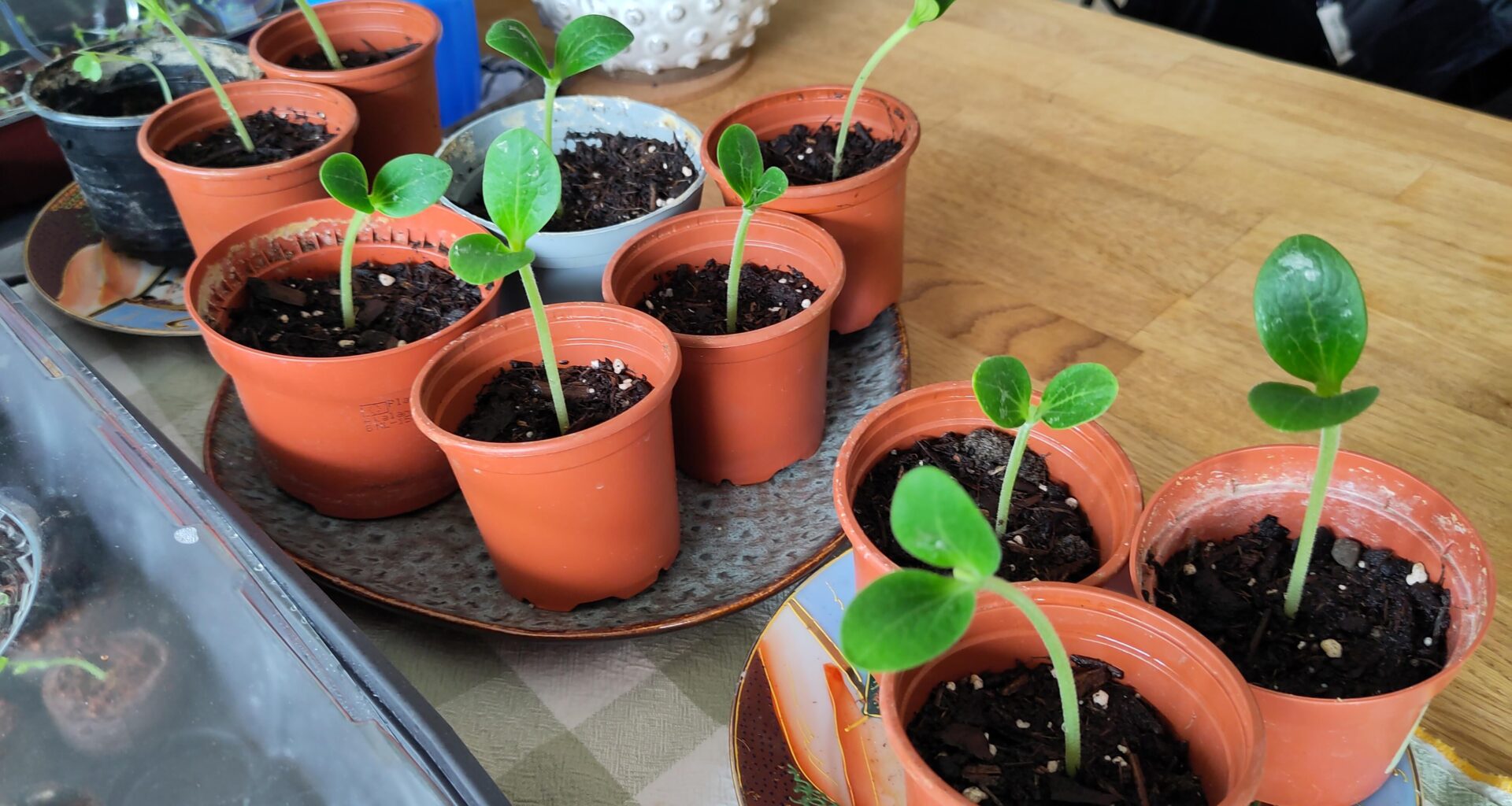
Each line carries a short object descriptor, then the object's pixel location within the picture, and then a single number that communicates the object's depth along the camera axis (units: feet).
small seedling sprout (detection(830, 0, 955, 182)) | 2.31
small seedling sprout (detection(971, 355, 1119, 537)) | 1.59
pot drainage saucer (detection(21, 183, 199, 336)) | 3.06
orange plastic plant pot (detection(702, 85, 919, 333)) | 2.71
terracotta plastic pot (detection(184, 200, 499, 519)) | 2.35
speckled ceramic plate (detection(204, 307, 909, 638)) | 2.22
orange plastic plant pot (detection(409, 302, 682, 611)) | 2.05
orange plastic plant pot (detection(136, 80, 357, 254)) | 2.85
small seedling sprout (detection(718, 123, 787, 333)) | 2.23
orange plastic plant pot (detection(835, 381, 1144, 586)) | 1.83
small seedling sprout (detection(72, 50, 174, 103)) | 3.18
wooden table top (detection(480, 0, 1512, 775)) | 2.48
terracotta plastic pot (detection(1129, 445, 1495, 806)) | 1.53
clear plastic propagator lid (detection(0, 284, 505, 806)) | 1.41
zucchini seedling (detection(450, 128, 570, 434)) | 1.83
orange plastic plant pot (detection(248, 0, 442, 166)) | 3.29
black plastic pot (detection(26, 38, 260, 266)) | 3.12
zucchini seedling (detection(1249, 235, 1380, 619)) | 1.40
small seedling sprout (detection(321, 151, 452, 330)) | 2.18
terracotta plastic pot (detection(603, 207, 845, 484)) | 2.38
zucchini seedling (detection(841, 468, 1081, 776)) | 1.12
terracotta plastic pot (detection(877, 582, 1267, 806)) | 1.43
